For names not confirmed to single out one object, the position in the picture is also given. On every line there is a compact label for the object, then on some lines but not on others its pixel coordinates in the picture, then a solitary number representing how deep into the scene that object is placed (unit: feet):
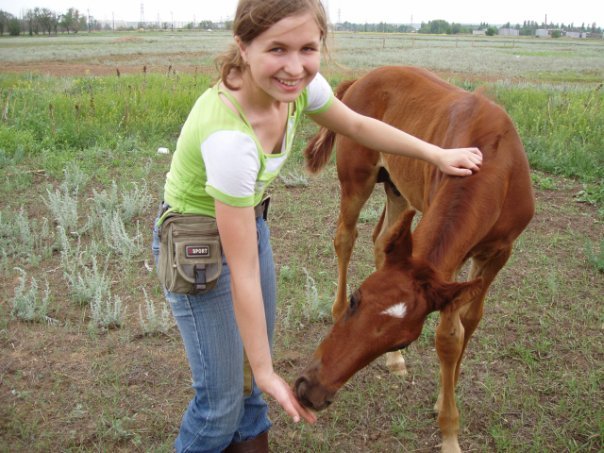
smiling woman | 5.66
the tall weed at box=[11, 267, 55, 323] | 12.98
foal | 6.56
